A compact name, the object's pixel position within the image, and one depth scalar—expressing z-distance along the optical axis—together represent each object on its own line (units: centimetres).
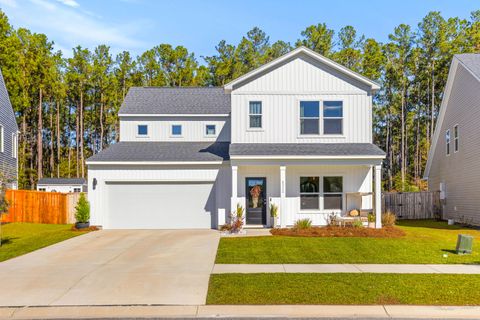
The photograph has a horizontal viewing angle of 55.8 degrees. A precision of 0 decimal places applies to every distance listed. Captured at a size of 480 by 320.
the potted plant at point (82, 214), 1897
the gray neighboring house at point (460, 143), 2019
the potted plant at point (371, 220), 1800
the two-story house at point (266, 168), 1928
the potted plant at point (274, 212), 1858
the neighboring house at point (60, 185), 3847
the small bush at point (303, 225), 1741
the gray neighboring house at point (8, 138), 2642
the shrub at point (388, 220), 1858
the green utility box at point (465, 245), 1248
